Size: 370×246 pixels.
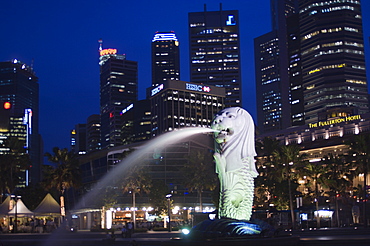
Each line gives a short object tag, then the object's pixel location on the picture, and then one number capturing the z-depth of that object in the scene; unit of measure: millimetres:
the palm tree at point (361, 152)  55312
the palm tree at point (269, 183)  60350
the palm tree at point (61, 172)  63094
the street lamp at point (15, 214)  57541
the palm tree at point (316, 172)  62562
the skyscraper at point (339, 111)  161750
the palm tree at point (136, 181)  64188
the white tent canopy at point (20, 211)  59125
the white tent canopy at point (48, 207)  61303
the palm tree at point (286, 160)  61719
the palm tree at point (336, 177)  59656
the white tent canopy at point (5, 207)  61025
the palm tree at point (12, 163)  67062
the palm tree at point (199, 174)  64875
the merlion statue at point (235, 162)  25156
